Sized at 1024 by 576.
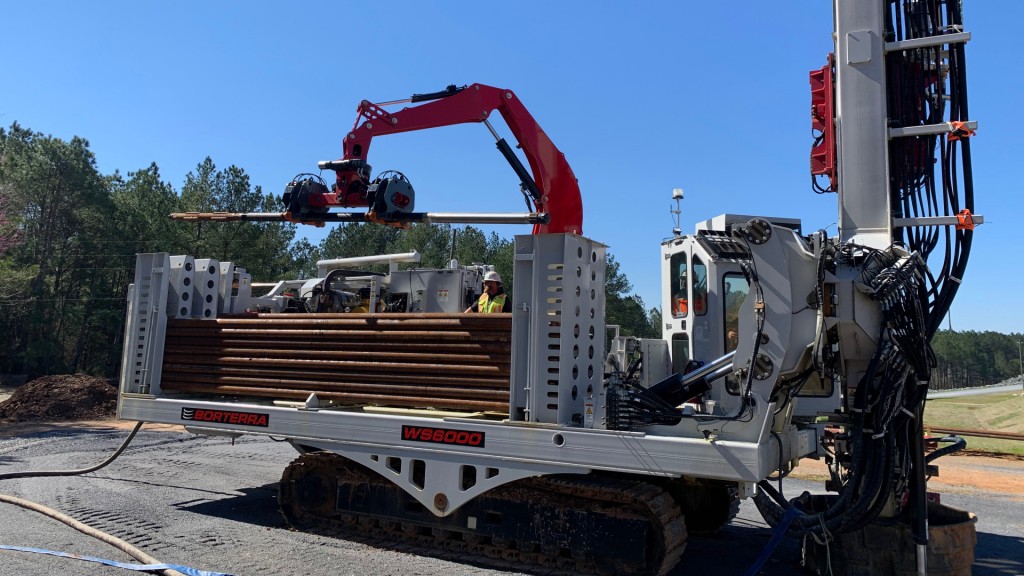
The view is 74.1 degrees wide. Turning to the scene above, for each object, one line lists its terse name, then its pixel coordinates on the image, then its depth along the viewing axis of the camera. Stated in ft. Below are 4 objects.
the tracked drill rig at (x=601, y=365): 15.90
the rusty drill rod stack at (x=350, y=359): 18.56
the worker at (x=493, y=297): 22.86
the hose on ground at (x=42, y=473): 26.21
